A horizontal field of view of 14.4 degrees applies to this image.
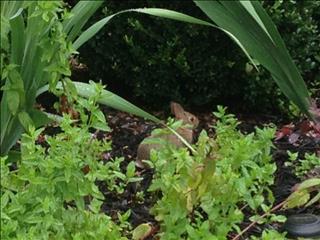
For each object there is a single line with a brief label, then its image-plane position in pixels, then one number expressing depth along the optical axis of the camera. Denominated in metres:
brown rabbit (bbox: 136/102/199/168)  5.07
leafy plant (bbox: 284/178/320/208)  4.29
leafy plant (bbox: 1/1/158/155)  3.61
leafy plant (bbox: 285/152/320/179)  4.71
